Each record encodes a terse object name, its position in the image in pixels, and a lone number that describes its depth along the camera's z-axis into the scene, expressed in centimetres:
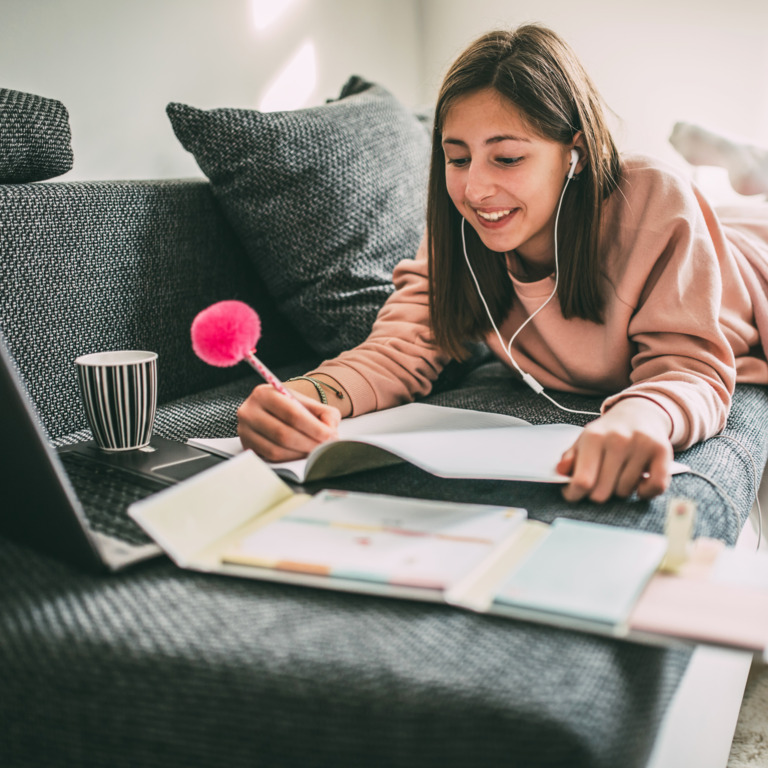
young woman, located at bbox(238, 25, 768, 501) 92
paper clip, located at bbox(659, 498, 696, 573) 48
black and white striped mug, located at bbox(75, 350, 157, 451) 79
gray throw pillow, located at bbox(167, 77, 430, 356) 122
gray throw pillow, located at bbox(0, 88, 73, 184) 96
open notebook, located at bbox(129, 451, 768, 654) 44
